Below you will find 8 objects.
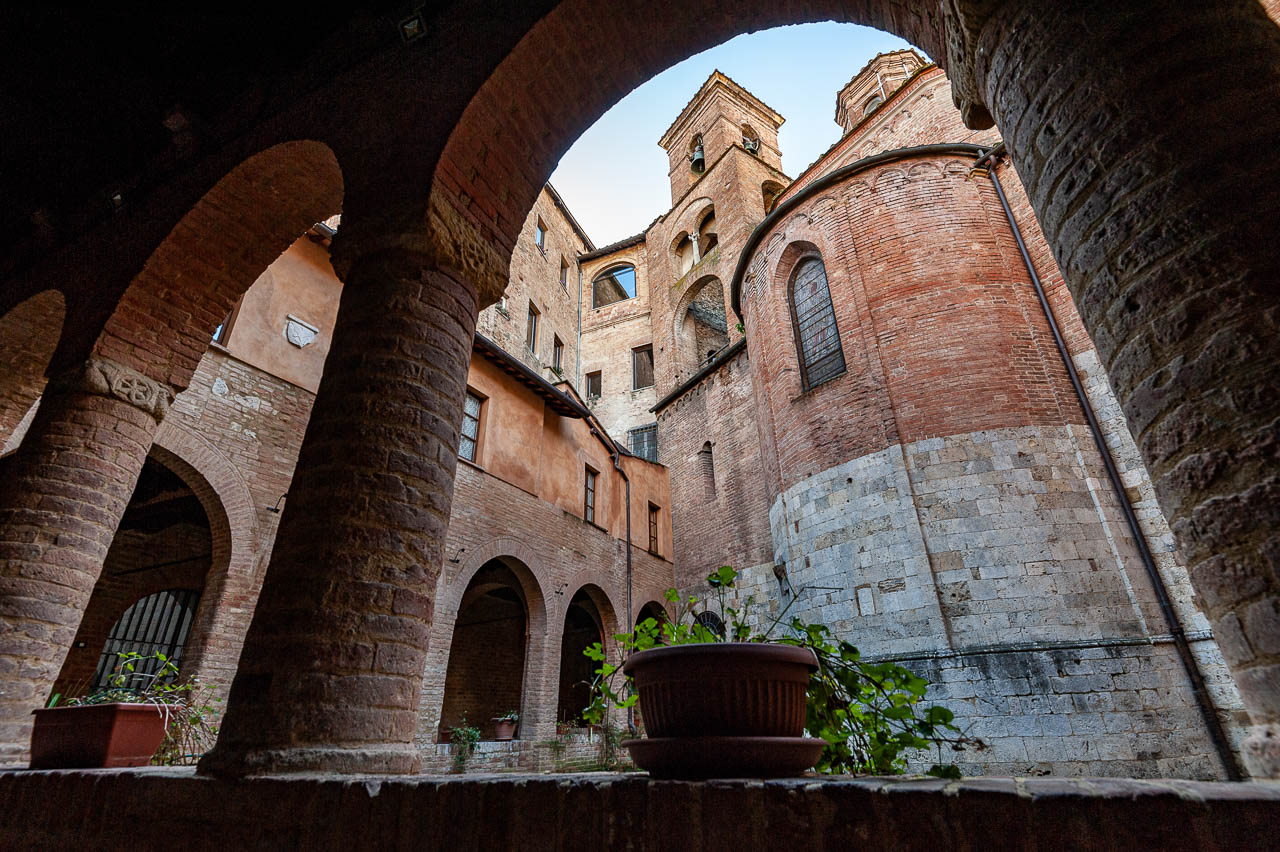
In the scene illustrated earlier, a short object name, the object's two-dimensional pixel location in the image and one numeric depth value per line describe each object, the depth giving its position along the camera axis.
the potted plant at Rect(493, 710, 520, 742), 10.06
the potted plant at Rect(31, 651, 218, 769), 3.03
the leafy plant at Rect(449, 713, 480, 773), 8.87
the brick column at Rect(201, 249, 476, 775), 2.17
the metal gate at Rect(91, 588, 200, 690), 9.47
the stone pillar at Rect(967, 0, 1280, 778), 1.40
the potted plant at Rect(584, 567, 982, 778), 1.45
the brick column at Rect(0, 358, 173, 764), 3.46
